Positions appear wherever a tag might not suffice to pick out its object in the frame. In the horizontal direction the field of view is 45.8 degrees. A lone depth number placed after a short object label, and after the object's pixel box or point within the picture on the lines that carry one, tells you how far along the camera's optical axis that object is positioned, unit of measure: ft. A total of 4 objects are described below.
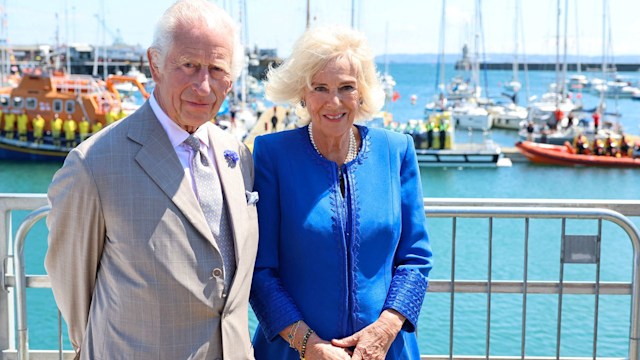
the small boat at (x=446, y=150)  105.91
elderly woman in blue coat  8.34
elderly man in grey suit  6.90
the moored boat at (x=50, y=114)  109.60
